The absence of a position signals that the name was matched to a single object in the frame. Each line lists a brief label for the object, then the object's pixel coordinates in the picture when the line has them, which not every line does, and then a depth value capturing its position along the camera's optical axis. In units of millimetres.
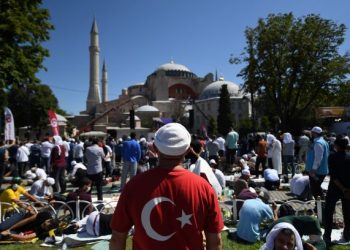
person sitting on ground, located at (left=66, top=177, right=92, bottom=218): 7090
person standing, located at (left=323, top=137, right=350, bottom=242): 5309
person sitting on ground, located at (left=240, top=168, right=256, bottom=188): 9062
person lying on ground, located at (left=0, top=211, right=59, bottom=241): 6246
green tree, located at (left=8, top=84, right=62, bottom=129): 53625
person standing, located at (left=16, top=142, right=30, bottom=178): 14481
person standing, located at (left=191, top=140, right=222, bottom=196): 5306
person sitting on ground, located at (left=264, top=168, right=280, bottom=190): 10688
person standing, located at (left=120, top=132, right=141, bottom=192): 10203
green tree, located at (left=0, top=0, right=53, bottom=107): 15148
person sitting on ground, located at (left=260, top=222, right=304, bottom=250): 3414
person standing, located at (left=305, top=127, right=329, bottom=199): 6871
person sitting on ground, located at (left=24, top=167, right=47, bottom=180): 9876
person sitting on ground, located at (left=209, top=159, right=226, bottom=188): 9005
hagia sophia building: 81438
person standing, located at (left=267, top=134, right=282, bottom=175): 12359
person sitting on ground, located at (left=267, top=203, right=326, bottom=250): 4855
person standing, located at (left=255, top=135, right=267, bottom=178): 13044
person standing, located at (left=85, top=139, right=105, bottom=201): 9047
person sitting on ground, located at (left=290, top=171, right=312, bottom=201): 8812
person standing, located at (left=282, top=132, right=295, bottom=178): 13000
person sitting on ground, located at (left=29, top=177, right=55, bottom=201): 9078
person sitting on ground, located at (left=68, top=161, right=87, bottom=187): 7543
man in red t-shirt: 2154
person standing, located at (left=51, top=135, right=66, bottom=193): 10648
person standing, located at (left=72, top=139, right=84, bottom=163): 14281
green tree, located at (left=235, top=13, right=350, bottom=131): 24466
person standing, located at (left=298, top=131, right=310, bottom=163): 14887
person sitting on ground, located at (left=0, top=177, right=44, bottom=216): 7145
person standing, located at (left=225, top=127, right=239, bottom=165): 14992
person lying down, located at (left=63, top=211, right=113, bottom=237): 6199
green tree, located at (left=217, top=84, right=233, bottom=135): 64062
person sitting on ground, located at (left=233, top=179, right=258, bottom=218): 7035
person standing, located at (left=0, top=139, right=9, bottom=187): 10026
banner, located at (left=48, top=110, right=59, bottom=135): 15938
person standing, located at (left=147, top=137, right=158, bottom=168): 13001
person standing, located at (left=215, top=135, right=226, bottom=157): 16580
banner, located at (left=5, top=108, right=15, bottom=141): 14081
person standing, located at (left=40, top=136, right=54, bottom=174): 13711
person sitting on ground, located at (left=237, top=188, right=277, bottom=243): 5785
